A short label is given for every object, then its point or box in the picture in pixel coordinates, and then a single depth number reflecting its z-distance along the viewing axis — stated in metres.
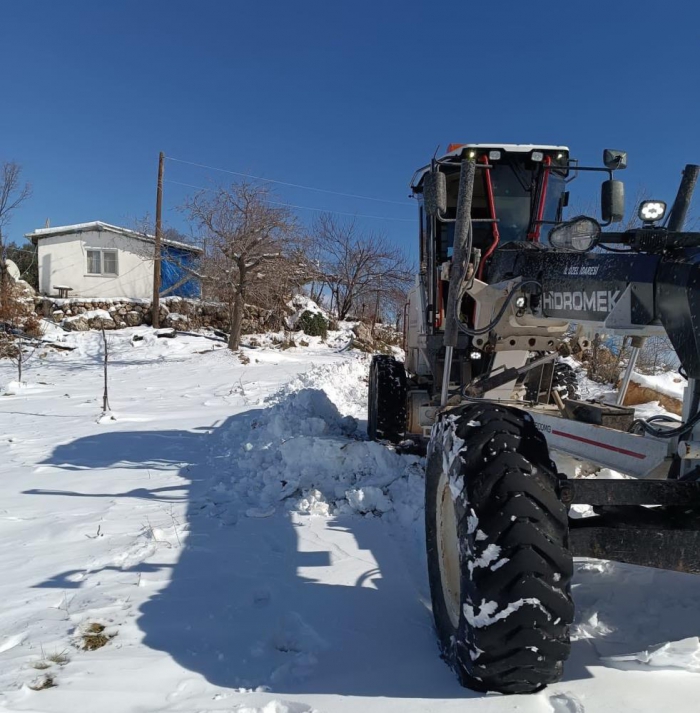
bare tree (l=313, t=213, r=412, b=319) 30.67
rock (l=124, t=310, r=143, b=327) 25.08
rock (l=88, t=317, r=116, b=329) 23.98
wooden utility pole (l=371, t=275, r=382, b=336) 30.94
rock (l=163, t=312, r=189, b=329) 24.78
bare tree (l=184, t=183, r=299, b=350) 19.89
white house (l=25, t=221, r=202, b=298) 26.41
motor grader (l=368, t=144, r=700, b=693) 2.01
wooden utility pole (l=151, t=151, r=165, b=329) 22.91
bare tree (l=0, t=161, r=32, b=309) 20.88
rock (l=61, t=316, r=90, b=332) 23.39
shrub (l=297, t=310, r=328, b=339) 24.20
